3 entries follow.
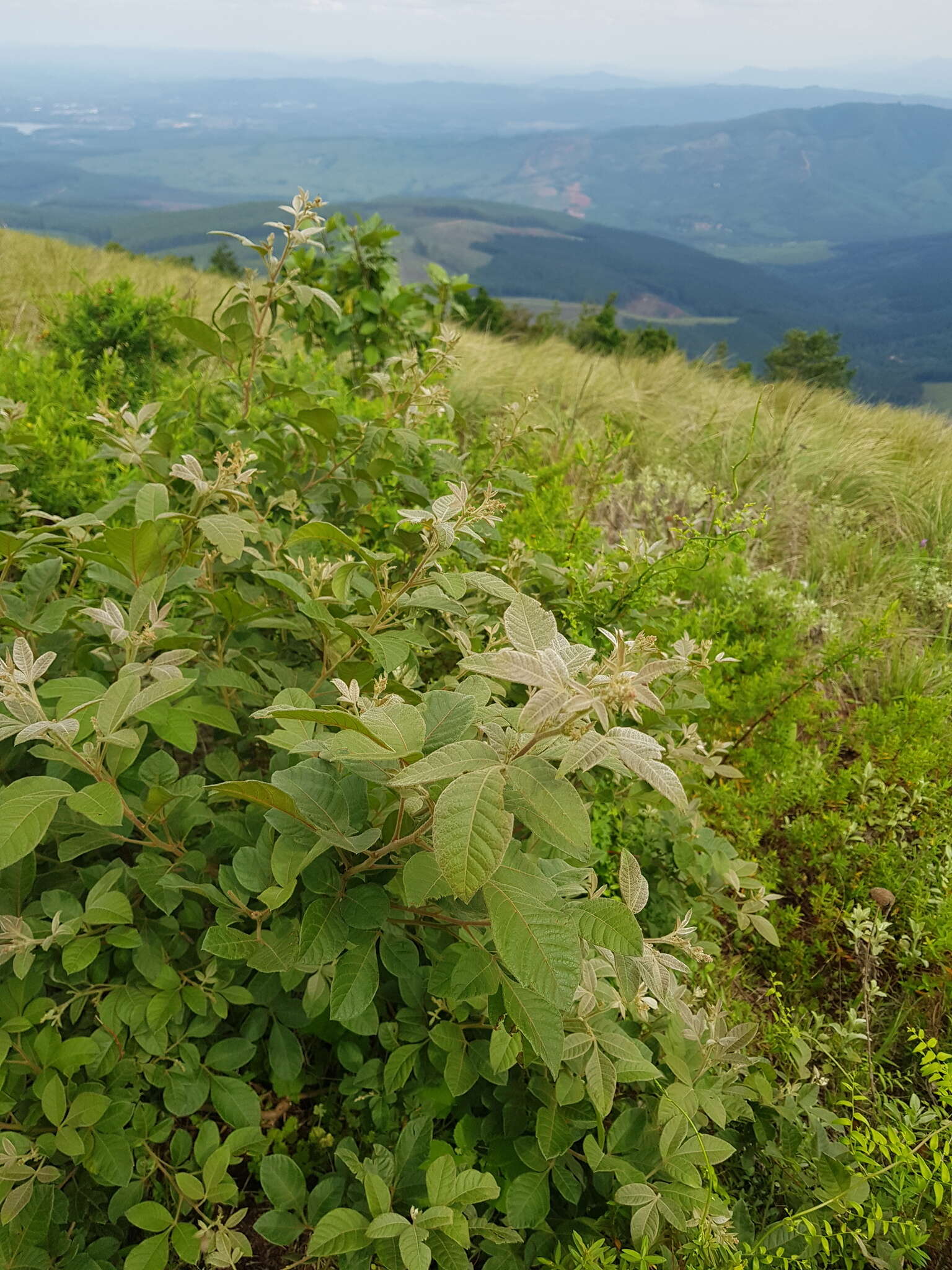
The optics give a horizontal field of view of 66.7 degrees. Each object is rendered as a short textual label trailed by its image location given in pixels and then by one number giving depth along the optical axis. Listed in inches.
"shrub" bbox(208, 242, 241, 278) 957.1
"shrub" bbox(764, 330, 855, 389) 1326.3
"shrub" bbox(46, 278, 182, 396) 152.5
